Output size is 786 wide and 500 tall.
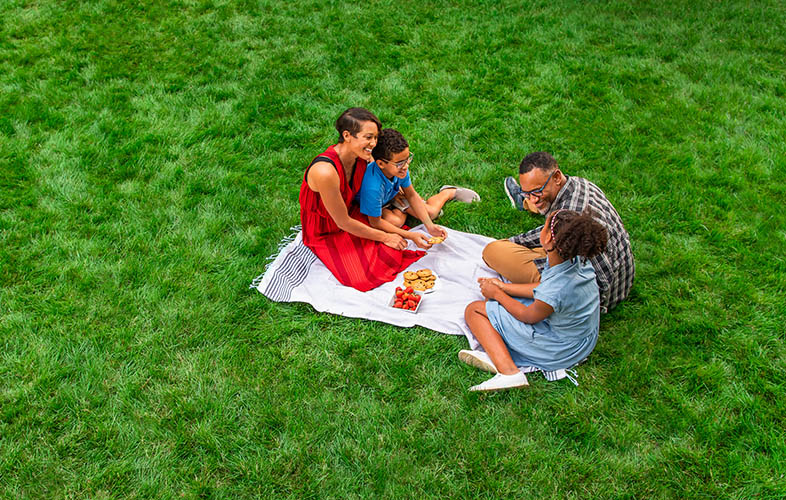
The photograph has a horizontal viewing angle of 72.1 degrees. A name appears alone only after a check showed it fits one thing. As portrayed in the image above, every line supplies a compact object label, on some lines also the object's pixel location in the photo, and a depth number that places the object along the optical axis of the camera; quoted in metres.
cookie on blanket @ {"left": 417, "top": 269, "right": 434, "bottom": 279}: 4.82
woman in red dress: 4.42
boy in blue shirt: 4.55
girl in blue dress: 3.49
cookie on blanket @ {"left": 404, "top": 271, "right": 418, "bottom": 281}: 4.78
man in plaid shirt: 4.12
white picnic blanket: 4.45
